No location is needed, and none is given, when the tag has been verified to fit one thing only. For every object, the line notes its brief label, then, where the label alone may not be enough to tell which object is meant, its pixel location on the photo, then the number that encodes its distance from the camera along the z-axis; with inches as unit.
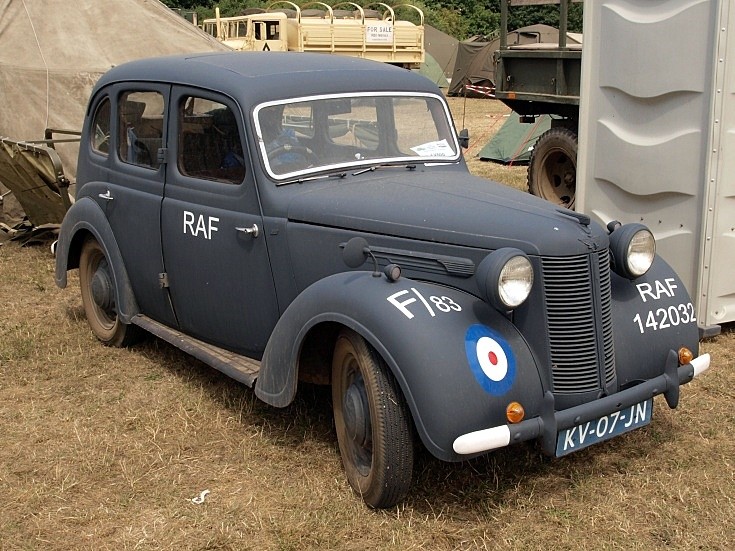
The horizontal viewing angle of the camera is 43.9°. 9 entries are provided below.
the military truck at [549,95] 348.5
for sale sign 915.4
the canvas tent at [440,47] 1093.1
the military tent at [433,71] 1015.6
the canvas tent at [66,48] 360.8
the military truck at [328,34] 868.6
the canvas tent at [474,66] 925.8
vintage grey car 130.0
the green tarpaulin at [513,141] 496.1
